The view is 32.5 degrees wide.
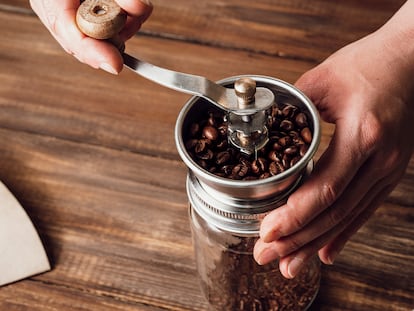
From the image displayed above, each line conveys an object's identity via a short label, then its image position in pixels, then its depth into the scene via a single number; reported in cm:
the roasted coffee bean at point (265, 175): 71
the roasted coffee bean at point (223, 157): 72
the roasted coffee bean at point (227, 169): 71
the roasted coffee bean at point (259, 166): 71
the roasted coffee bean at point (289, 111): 75
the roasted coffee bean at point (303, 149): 71
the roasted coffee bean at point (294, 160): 71
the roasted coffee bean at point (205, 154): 72
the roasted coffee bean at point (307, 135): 72
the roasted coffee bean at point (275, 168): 70
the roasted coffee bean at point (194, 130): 74
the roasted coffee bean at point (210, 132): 73
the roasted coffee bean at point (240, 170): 71
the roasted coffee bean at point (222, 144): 73
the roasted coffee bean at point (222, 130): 75
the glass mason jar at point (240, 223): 70
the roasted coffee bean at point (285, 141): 73
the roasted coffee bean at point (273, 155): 72
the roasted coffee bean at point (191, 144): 73
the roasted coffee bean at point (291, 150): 72
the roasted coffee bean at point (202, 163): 71
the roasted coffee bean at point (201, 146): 72
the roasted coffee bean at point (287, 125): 74
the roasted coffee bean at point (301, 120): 73
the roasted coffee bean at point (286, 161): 71
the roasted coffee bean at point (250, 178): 71
